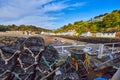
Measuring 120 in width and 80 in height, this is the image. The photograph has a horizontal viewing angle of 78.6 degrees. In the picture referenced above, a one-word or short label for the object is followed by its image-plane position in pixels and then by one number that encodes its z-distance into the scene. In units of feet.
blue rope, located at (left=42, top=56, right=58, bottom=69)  4.85
